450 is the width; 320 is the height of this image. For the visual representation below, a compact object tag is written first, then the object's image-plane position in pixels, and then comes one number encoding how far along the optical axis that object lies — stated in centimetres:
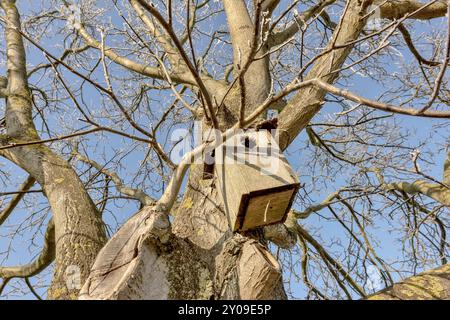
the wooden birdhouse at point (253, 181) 172
